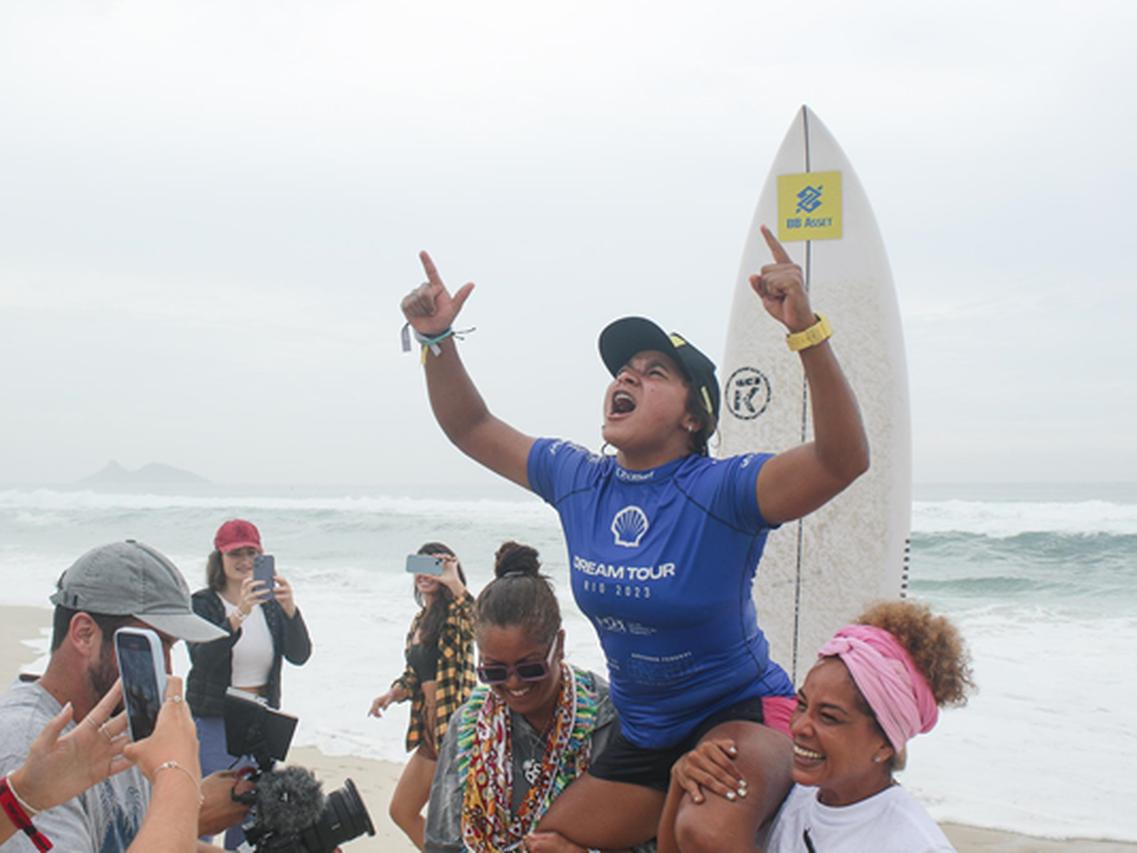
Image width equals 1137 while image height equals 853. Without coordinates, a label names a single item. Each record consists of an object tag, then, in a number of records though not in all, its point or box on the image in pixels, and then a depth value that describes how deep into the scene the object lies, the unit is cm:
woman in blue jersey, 196
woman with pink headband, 183
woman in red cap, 435
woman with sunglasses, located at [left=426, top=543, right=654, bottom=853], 223
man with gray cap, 192
